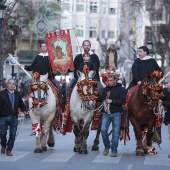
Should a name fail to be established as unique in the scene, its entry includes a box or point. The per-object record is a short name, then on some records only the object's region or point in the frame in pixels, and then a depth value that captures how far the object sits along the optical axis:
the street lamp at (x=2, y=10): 28.47
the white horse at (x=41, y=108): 20.14
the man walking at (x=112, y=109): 19.56
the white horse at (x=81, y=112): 19.66
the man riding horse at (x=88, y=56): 20.59
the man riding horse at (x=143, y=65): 20.50
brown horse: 19.31
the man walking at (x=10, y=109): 19.91
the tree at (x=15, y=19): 42.75
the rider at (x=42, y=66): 21.06
